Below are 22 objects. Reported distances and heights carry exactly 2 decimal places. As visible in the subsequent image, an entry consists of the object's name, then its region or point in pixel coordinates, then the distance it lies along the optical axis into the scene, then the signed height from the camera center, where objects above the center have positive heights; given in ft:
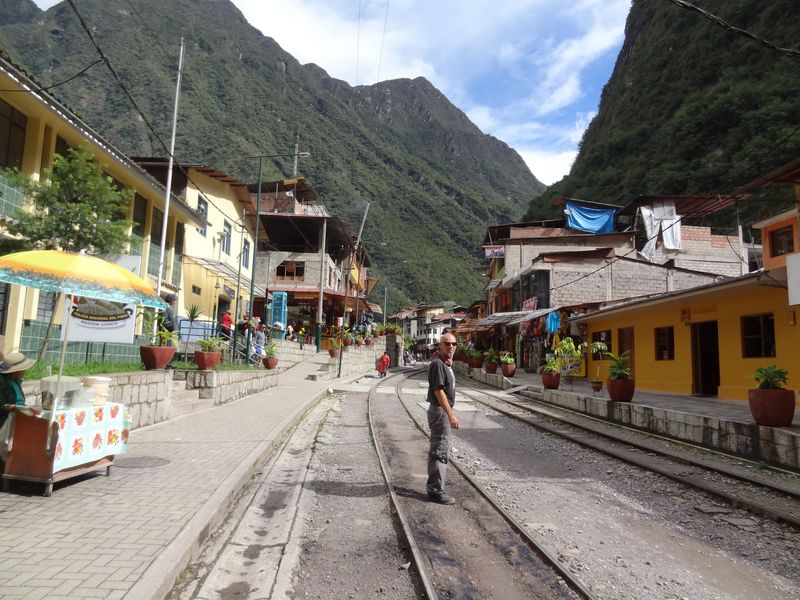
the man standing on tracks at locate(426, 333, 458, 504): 19.77 -2.56
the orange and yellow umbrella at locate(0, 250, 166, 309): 17.28 +2.29
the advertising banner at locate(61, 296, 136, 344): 26.63 +1.21
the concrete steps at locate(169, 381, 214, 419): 34.94 -3.89
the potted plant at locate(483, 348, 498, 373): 97.76 -1.24
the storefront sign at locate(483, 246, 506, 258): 148.25 +29.18
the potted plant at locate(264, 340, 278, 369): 69.36 -1.03
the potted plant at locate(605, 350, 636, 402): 43.27 -2.03
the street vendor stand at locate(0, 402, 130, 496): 16.72 -3.38
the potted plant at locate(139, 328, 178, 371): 32.30 -0.53
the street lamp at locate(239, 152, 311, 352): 60.71 +20.32
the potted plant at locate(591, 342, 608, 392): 56.47 -2.93
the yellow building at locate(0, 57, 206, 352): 35.99 +15.56
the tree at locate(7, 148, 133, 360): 32.14 +8.29
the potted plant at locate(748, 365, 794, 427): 27.58 -1.96
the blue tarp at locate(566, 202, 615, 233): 135.33 +35.85
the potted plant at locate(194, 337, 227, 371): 40.14 -0.64
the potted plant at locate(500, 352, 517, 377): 80.53 -1.69
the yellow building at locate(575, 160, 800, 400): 42.22 +3.43
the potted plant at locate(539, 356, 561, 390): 60.80 -2.06
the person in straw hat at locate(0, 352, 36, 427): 17.16 -1.19
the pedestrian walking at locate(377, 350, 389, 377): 105.70 -2.72
